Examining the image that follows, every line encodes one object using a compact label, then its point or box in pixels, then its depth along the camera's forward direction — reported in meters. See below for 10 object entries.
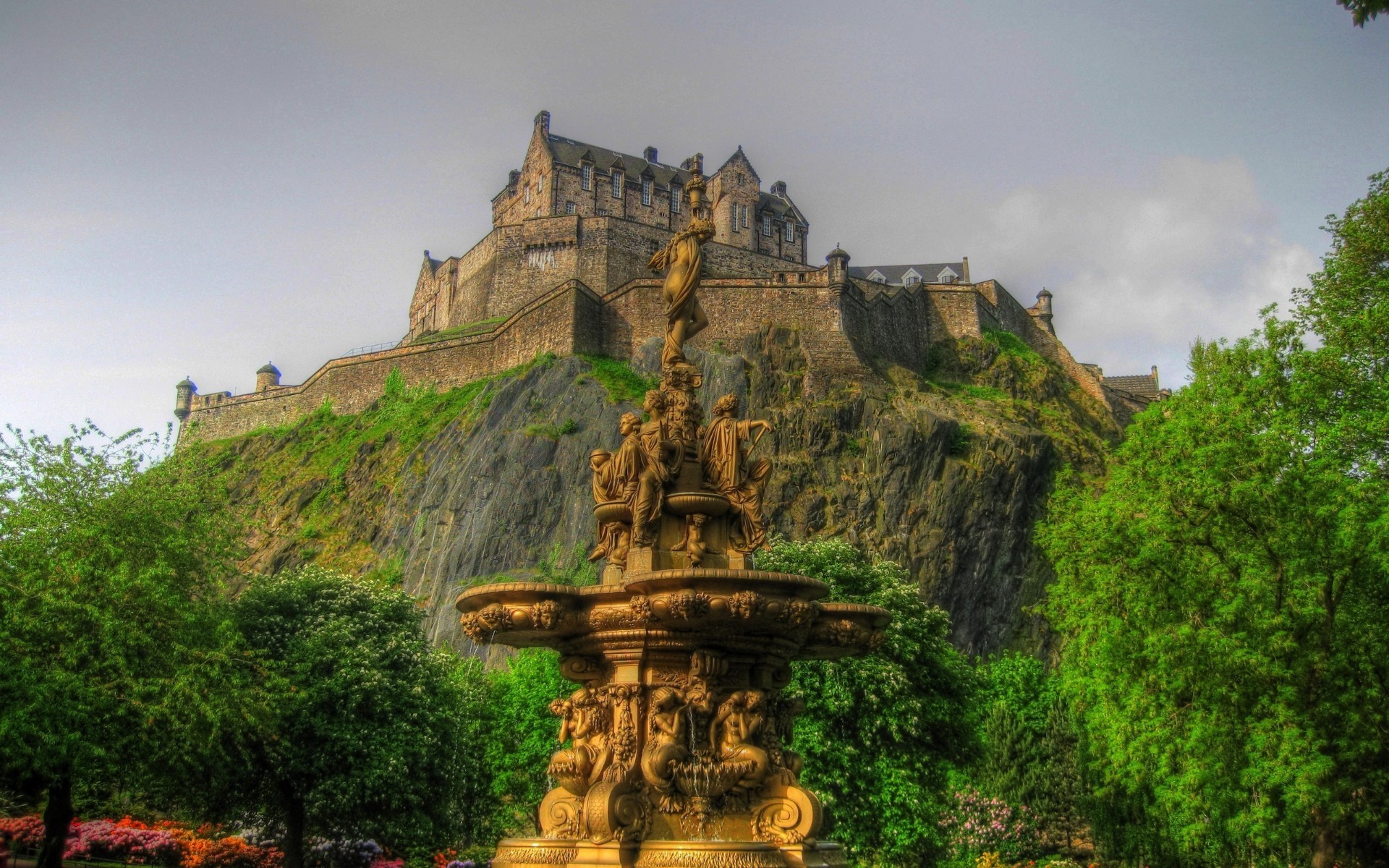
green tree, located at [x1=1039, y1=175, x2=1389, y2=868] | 17.03
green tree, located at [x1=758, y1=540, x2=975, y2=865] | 22.83
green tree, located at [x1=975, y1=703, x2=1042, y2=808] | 32.06
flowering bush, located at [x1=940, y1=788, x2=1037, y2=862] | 30.33
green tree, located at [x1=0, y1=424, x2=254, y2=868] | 18.52
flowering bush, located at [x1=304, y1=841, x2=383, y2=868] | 25.41
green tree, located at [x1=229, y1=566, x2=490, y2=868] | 23.05
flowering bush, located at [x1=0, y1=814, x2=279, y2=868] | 22.77
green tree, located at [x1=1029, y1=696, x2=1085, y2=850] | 31.75
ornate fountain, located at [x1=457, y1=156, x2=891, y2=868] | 8.72
